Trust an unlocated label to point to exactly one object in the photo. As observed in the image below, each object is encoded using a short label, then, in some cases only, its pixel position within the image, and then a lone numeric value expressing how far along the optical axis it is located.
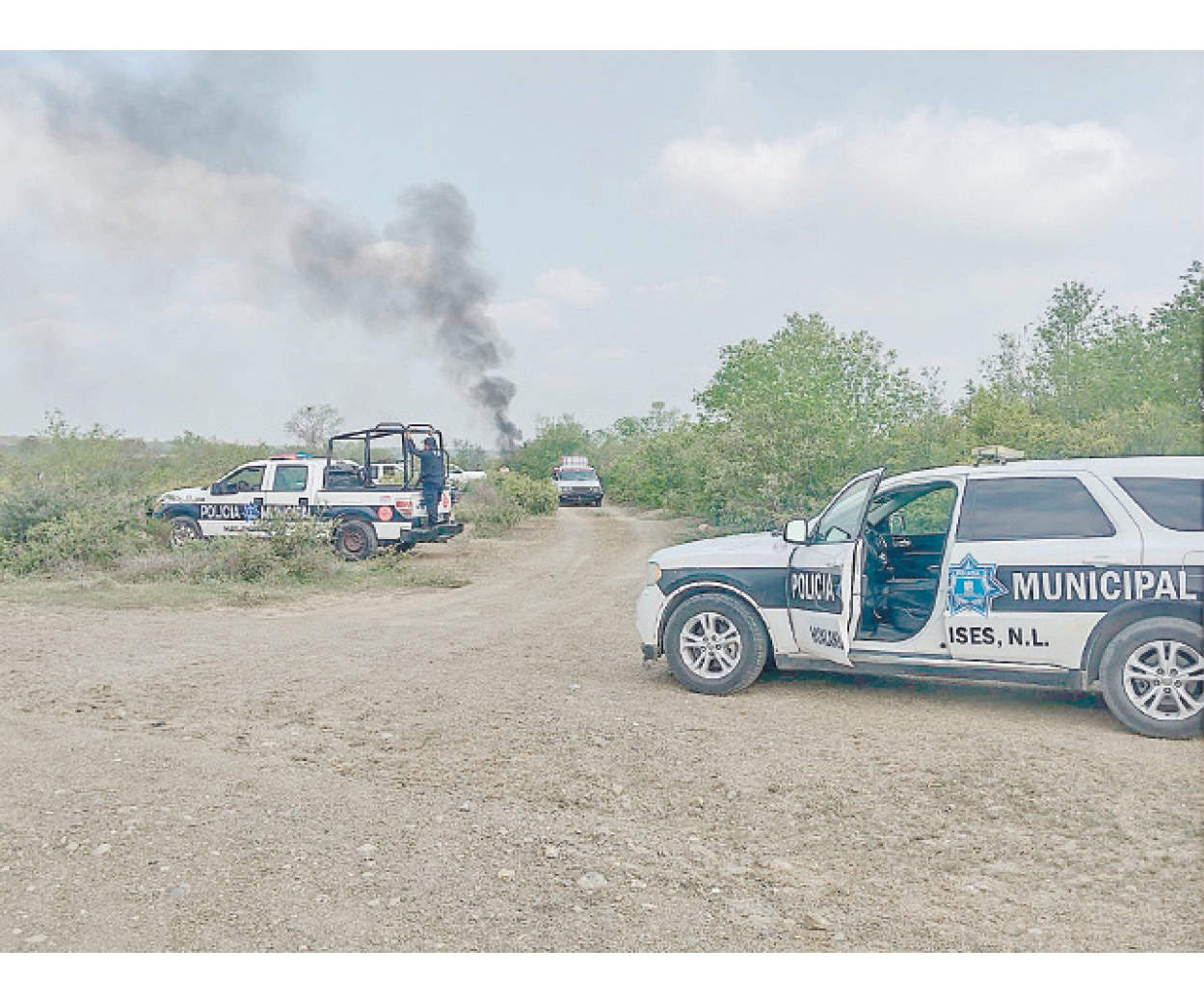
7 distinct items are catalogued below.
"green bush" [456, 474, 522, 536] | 25.66
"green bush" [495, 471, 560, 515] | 30.53
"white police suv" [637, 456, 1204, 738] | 6.02
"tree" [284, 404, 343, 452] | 50.66
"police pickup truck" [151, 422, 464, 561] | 17.38
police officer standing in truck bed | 18.33
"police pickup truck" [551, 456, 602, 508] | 39.59
